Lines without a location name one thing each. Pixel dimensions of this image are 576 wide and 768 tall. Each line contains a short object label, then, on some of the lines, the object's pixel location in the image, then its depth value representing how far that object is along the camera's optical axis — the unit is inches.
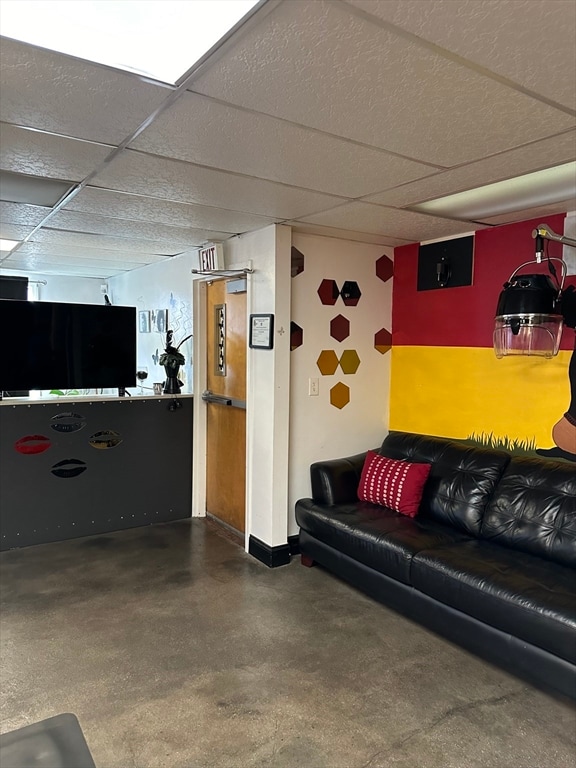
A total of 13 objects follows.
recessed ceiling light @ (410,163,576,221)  103.7
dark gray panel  149.9
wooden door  160.6
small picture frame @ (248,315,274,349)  138.9
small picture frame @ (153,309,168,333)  209.6
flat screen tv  149.5
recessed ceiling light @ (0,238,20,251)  177.2
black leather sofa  86.9
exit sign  156.3
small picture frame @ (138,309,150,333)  228.1
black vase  177.2
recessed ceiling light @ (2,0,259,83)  53.0
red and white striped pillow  129.3
